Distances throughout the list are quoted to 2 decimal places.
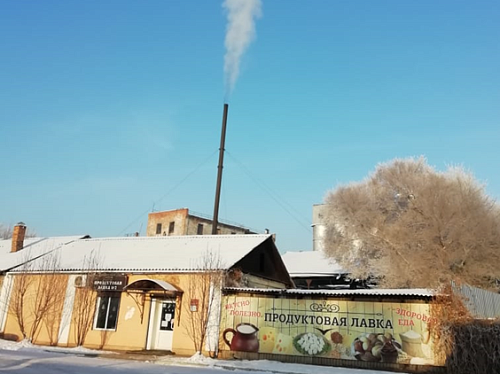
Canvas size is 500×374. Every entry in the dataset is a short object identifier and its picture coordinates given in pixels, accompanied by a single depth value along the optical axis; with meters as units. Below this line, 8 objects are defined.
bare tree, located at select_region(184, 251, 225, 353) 17.27
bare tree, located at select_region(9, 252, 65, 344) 20.11
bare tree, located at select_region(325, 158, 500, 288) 27.95
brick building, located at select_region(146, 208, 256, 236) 56.06
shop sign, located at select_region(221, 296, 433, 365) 14.66
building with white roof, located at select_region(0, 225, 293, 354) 17.95
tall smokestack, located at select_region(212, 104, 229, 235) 28.78
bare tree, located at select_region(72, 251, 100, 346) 19.28
